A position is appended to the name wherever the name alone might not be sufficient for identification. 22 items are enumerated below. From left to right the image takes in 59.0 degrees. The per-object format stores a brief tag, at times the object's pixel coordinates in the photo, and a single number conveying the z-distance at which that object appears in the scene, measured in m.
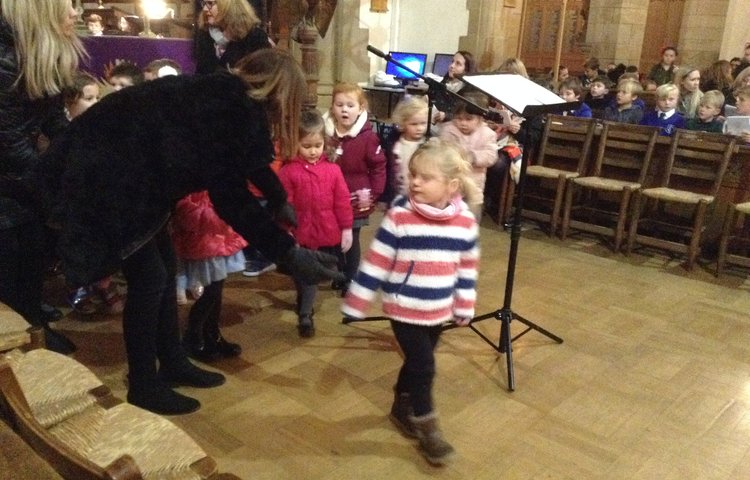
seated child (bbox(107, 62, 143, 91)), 3.59
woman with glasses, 3.20
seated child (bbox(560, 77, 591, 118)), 5.83
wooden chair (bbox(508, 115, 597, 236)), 5.06
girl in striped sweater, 2.12
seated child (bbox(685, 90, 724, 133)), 5.00
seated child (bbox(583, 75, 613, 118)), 6.66
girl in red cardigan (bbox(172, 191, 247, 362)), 2.66
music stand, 2.62
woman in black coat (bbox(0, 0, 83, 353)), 2.27
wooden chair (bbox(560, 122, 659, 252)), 4.74
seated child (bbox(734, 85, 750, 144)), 4.82
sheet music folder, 2.60
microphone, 3.17
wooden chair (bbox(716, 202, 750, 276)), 4.26
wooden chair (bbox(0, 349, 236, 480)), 0.98
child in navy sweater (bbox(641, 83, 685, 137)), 5.25
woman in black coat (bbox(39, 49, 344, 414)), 1.93
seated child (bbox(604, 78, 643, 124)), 5.50
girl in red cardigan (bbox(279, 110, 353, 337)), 3.02
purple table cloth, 3.81
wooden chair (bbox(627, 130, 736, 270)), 4.41
